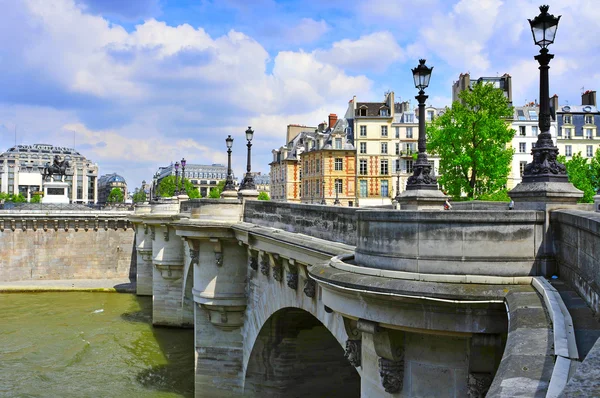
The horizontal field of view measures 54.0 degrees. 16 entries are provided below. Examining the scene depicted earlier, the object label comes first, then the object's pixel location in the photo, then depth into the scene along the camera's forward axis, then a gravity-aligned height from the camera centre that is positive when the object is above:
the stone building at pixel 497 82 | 66.81 +13.28
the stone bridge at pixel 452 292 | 4.65 -1.04
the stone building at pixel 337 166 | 72.06 +3.72
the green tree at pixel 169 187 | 112.29 +1.91
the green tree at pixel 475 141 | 38.06 +3.66
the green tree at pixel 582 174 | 49.28 +1.89
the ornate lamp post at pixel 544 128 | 8.02 +0.96
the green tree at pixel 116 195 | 182.15 +0.57
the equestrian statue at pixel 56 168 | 72.69 +3.56
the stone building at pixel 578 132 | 67.31 +7.33
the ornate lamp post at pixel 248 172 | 23.66 +0.98
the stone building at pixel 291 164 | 88.56 +4.93
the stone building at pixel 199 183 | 196.02 +4.57
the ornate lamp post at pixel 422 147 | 13.19 +1.10
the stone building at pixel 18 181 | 174.00 +5.02
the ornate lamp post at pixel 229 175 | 25.05 +0.93
